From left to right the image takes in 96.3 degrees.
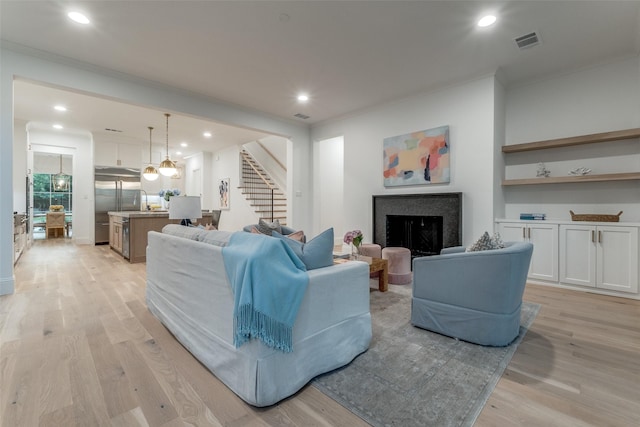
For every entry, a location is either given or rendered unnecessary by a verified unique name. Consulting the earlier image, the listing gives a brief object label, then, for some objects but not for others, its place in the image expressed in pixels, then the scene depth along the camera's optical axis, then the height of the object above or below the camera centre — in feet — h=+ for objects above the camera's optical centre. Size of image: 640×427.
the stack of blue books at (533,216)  12.81 -0.25
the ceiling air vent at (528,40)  10.12 +6.18
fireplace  13.64 -0.57
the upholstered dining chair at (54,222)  27.04 -1.11
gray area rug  4.81 -3.39
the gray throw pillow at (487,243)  7.46 -0.86
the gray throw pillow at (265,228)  8.38 -0.52
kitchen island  17.29 -1.19
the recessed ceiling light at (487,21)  9.13 +6.18
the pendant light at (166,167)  20.40 +3.08
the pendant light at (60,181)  29.45 +2.99
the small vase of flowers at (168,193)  20.59 +1.28
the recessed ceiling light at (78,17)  8.93 +6.13
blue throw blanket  4.79 -1.42
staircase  26.90 +1.93
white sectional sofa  5.02 -2.40
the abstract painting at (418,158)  14.19 +2.77
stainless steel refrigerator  24.43 +1.51
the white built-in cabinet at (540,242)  12.01 -1.34
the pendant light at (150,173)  22.53 +2.94
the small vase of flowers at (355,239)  11.48 -1.14
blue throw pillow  6.07 -0.85
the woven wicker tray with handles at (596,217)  11.17 -0.27
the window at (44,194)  28.89 +1.70
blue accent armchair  6.80 -2.08
